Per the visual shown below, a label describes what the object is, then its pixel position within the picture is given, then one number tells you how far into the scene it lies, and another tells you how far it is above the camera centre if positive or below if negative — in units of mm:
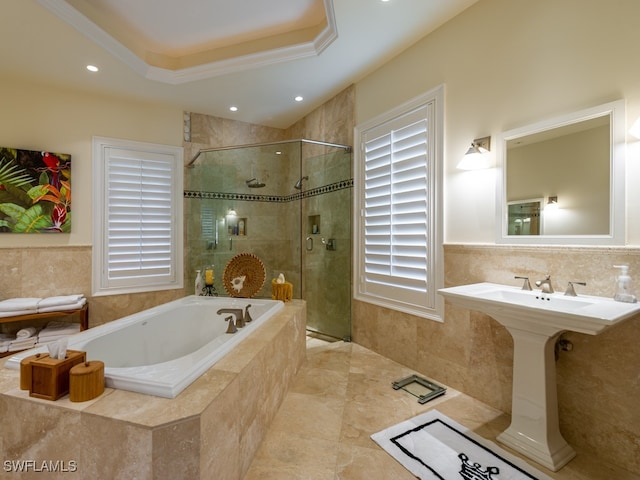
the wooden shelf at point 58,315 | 2572 -678
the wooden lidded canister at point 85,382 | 1190 -554
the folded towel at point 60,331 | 2688 -820
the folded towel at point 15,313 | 2553 -622
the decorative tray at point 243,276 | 2924 -358
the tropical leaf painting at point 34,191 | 2814 +424
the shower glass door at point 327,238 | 3266 +7
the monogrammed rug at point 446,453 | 1475 -1092
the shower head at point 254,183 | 3536 +621
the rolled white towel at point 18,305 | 2568 -558
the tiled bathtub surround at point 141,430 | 1056 -696
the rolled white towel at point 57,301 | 2699 -558
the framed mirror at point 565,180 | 1529 +327
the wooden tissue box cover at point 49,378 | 1199 -543
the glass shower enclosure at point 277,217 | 3367 +244
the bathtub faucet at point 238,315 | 2092 -533
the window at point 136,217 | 3236 +229
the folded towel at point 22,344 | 2559 -882
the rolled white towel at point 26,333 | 2630 -803
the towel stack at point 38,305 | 2576 -575
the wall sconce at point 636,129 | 1411 +501
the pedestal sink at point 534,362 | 1458 -625
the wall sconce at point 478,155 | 2047 +556
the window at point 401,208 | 2367 +259
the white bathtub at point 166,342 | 1272 -590
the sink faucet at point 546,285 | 1678 -242
